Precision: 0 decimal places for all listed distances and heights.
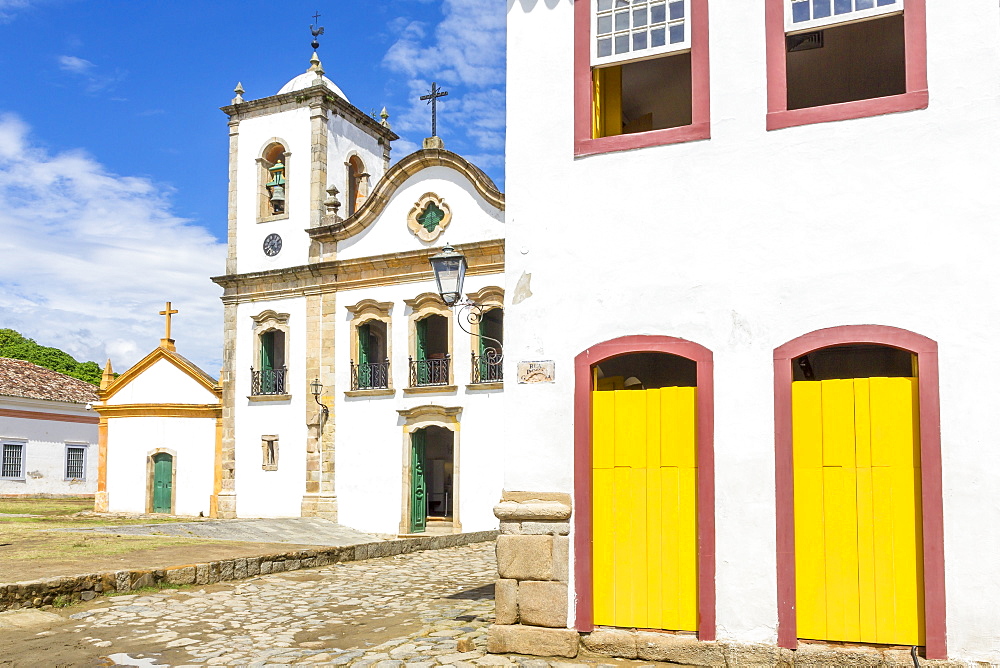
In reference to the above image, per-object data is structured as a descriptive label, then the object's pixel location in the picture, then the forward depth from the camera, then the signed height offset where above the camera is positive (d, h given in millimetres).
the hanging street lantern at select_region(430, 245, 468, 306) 9422 +1430
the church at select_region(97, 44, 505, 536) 18500 +1281
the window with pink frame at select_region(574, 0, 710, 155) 6270 +2514
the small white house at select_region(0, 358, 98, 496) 30078 -562
